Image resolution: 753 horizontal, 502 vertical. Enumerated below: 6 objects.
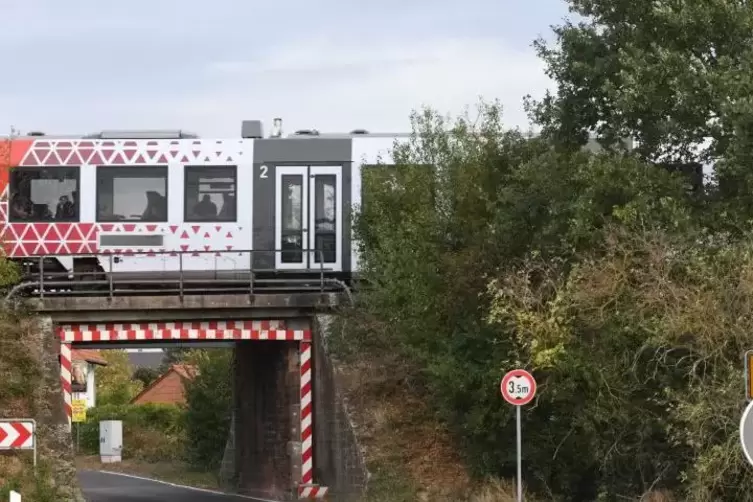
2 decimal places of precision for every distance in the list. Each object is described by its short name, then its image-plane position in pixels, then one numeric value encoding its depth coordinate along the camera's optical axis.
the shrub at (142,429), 65.19
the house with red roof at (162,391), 94.31
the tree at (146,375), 112.76
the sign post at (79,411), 61.22
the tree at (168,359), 101.30
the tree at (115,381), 91.50
